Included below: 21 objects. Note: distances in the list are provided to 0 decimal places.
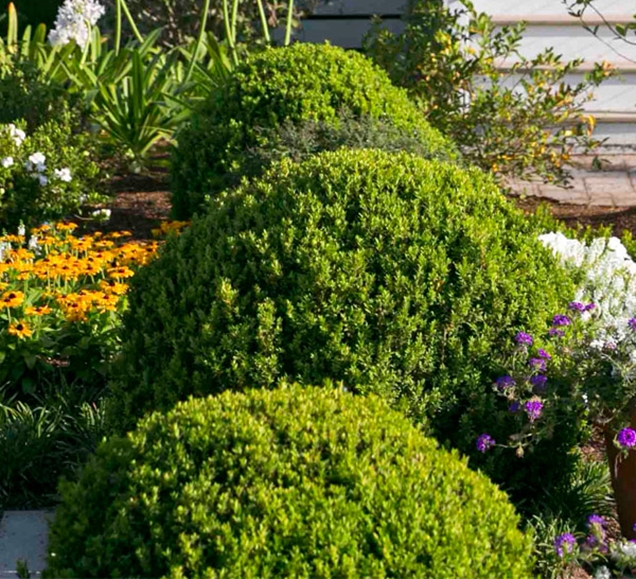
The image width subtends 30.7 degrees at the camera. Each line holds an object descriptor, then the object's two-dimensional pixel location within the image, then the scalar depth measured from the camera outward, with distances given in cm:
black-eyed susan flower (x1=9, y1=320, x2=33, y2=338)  440
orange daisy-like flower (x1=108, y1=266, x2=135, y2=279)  489
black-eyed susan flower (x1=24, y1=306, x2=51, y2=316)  451
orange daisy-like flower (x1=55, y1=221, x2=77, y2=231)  548
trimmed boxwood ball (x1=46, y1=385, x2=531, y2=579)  242
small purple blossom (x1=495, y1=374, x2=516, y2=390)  331
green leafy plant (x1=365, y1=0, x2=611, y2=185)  678
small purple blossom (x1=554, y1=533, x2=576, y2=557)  303
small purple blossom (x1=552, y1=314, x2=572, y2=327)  344
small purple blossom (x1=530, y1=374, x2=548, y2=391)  337
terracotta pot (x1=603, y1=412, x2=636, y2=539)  344
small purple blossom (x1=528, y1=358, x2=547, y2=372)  333
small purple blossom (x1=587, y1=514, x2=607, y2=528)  302
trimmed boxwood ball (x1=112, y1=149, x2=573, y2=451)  331
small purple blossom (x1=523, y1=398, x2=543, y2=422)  329
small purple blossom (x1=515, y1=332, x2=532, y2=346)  338
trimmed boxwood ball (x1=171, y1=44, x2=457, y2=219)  548
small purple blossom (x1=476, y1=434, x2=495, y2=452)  328
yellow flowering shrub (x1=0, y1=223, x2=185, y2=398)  450
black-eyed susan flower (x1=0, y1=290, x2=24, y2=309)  448
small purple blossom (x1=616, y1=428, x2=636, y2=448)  322
